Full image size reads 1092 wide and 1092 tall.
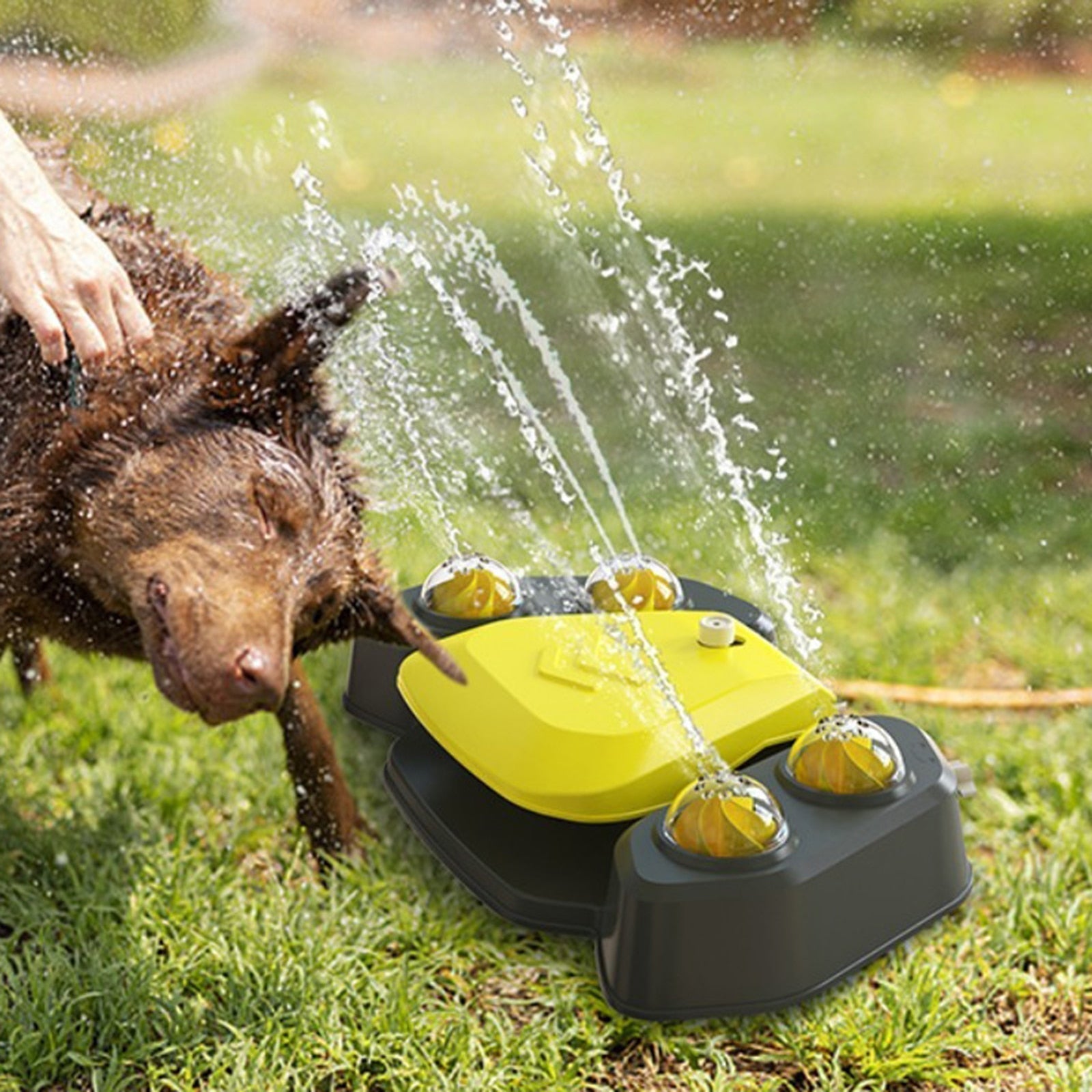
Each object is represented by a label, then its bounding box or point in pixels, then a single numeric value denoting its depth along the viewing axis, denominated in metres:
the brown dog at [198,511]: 1.96
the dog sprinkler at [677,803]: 2.08
